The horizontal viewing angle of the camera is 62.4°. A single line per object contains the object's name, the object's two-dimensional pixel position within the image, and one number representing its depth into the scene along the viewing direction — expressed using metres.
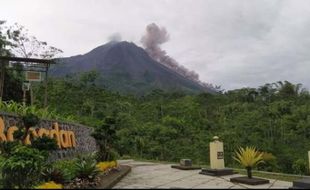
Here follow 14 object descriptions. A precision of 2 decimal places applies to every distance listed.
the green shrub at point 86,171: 4.89
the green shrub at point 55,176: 4.59
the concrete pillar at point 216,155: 7.23
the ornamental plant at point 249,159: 6.08
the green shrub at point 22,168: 4.52
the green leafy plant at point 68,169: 4.92
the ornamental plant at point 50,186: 3.87
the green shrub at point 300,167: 12.10
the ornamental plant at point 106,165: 6.40
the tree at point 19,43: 16.17
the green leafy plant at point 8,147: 5.02
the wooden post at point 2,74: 9.38
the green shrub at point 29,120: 5.01
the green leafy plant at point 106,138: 7.39
